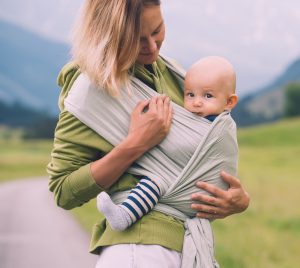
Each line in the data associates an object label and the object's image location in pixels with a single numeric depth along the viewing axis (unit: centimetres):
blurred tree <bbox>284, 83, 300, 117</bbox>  6378
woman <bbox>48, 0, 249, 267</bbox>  285
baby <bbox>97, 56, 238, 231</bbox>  285
